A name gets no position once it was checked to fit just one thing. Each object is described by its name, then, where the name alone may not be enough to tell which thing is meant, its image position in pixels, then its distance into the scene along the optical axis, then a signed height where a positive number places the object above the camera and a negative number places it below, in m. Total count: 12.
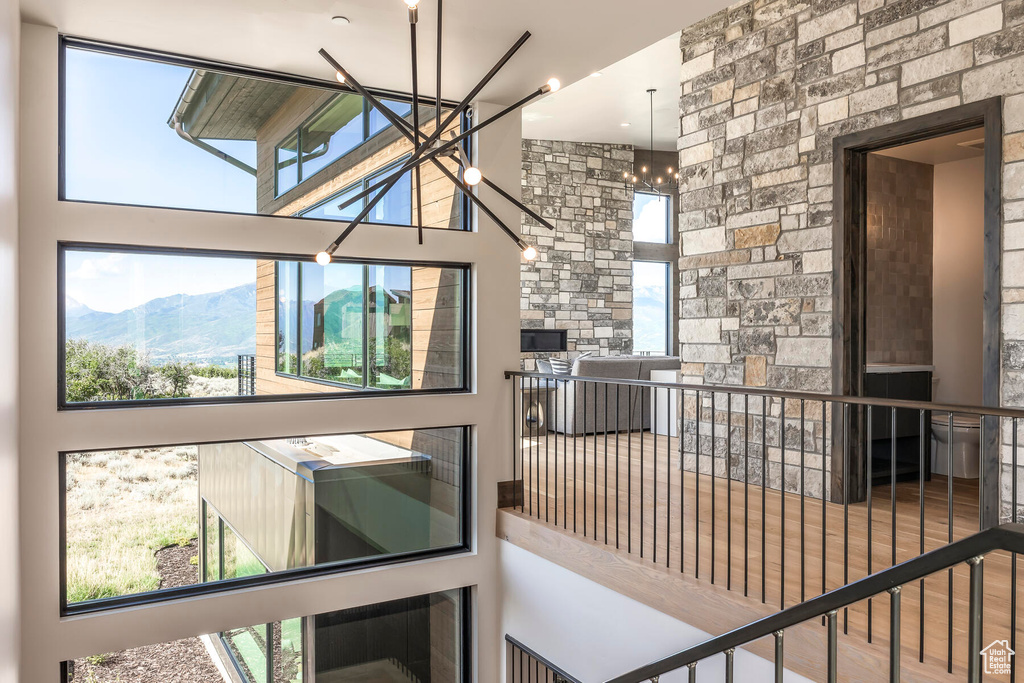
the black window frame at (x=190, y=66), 3.64 +1.55
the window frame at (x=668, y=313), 11.48 +0.38
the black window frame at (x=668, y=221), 11.40 +1.88
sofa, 7.58 -0.68
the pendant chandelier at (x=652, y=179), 9.10 +2.34
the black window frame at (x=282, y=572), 3.67 -1.44
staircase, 1.71 -1.13
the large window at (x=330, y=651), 3.94 -1.92
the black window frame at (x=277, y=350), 3.65 +0.02
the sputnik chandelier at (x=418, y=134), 2.74 +0.82
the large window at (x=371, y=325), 4.31 +0.07
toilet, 5.48 -0.85
